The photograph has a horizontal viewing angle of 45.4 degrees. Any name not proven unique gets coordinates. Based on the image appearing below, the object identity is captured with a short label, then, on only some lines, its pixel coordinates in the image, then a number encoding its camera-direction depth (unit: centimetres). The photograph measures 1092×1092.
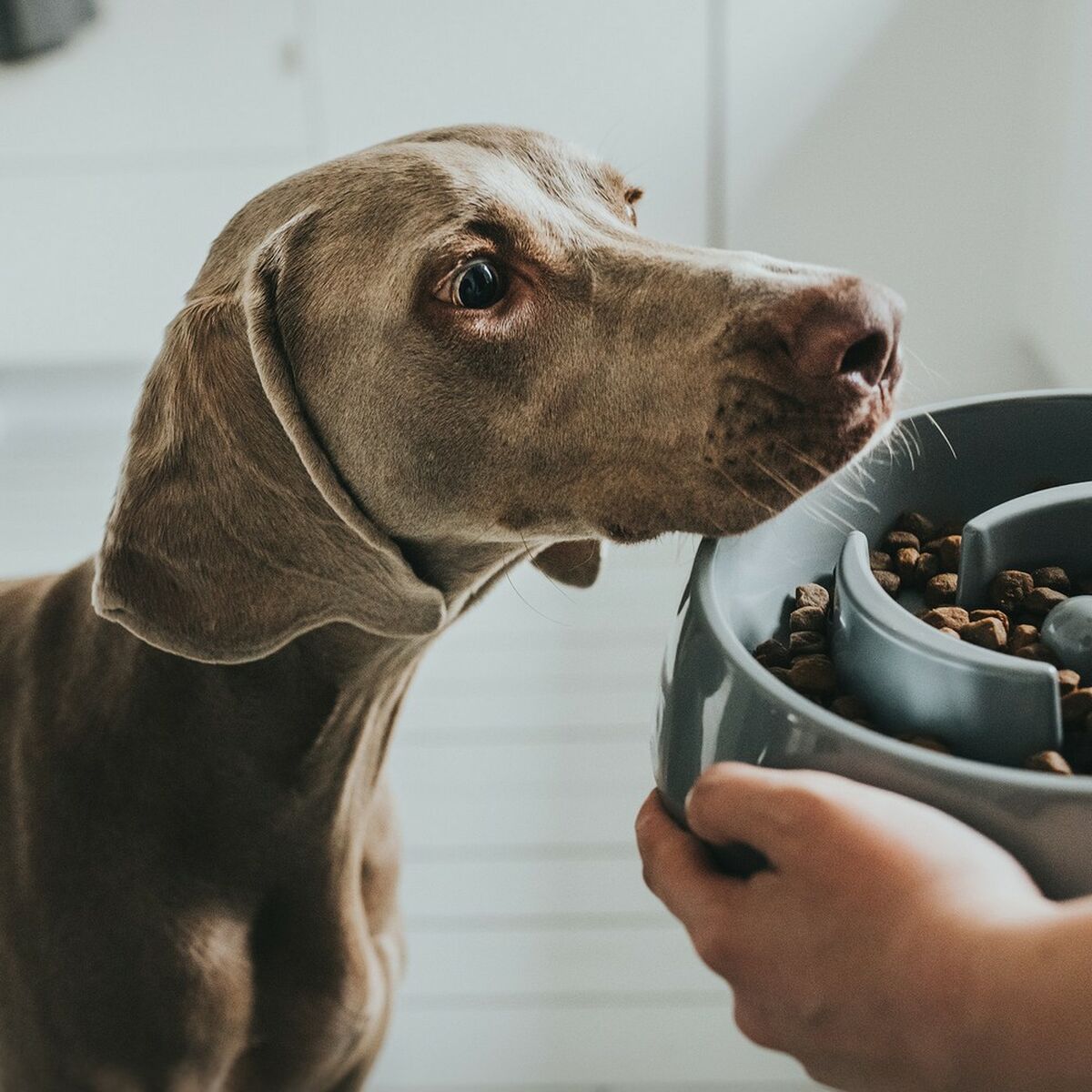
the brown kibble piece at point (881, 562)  95
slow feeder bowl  67
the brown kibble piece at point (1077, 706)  77
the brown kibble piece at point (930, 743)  75
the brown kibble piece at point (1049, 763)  72
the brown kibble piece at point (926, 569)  95
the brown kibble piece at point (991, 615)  87
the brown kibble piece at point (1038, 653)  84
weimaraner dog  93
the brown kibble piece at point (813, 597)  92
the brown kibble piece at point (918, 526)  100
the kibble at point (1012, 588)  90
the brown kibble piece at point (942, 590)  93
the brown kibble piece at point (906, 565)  95
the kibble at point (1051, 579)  91
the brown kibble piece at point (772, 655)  87
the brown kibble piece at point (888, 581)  93
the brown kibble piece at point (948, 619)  87
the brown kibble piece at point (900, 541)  97
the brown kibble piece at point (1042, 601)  88
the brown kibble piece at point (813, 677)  82
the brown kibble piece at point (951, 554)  96
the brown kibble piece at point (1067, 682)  80
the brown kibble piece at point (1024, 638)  85
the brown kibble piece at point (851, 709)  80
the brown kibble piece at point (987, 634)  84
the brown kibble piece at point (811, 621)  90
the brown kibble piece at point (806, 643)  87
